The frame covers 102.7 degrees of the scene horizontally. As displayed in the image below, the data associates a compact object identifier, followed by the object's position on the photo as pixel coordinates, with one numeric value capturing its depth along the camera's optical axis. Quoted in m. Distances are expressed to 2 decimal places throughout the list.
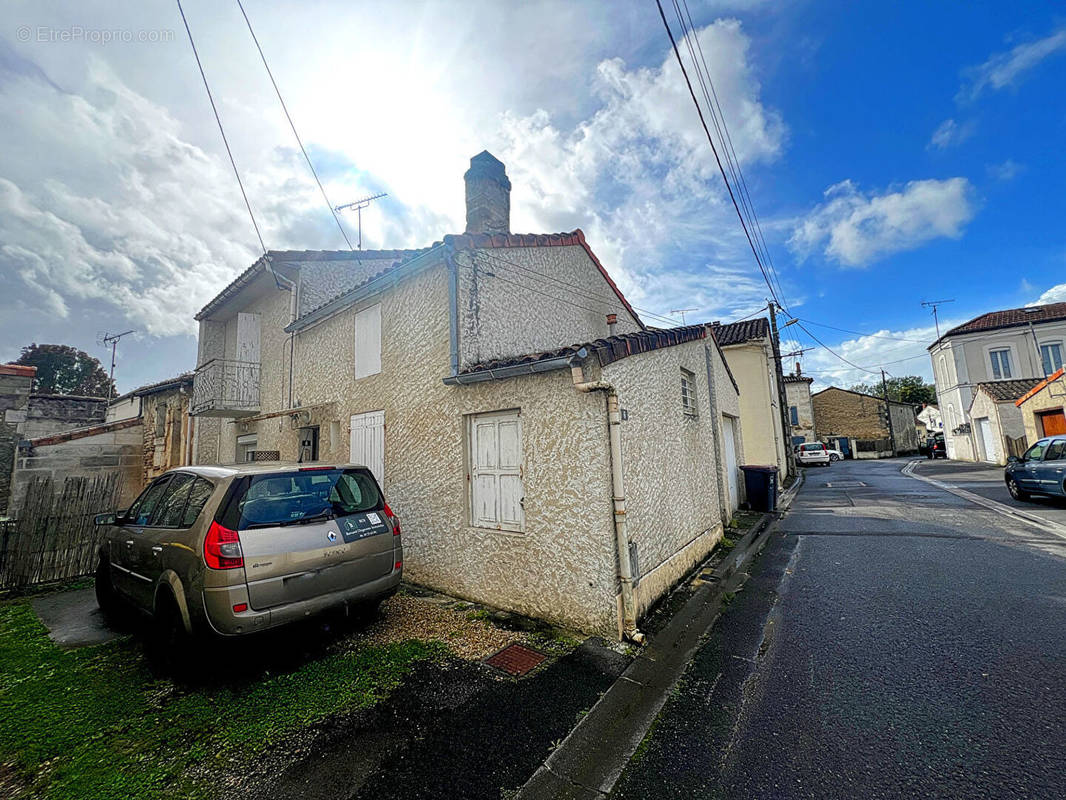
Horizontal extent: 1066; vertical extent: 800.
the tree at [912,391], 54.12
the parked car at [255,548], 3.39
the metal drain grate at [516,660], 3.65
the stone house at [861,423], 39.28
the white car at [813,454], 28.69
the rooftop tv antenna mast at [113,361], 24.10
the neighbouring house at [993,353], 25.28
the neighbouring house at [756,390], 16.34
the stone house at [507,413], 4.35
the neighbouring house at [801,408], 35.50
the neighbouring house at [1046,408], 16.88
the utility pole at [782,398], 18.73
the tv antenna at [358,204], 11.21
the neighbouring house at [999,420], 20.86
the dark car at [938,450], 32.44
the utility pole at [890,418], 39.53
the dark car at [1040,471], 9.68
